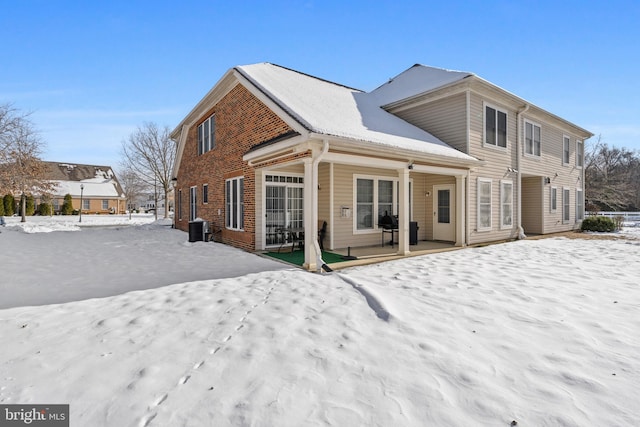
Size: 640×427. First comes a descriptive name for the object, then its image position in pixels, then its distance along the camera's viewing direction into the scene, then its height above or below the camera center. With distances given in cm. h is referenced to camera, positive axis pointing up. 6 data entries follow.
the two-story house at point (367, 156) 814 +148
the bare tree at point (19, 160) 1811 +323
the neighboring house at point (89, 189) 3950 +255
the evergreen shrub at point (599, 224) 1584 -84
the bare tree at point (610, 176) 2711 +322
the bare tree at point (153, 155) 2995 +501
